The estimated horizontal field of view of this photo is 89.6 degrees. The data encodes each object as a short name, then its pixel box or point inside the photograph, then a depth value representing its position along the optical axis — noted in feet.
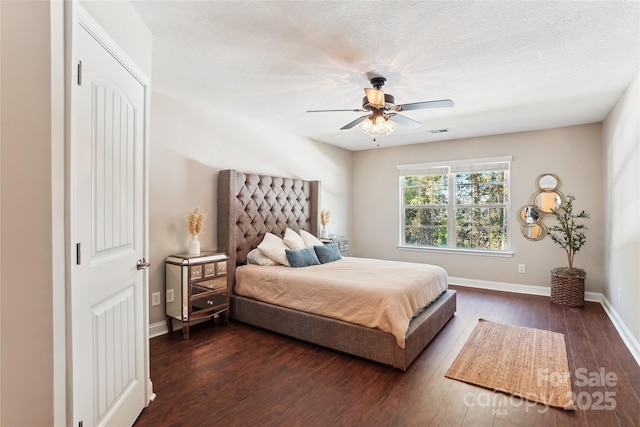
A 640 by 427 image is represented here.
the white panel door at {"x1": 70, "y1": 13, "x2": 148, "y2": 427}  4.63
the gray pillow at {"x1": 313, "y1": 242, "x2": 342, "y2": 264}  13.96
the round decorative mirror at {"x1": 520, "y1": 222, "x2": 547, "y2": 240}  16.01
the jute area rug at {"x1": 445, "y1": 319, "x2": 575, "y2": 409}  7.50
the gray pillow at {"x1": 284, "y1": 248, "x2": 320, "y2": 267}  12.63
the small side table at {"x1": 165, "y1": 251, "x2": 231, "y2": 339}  10.45
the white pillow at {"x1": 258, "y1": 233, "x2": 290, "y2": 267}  12.87
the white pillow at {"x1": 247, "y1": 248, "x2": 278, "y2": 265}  12.92
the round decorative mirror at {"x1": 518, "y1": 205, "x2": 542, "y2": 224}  16.12
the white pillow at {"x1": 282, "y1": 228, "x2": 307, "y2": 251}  14.07
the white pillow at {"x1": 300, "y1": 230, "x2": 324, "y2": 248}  14.93
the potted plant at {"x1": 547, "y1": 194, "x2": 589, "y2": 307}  13.83
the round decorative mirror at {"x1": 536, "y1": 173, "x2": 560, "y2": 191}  15.70
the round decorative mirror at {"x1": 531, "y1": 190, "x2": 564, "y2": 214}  15.66
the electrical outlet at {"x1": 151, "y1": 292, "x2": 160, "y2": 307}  10.78
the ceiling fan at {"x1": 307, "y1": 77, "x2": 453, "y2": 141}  9.17
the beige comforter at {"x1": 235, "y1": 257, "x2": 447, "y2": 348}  8.95
